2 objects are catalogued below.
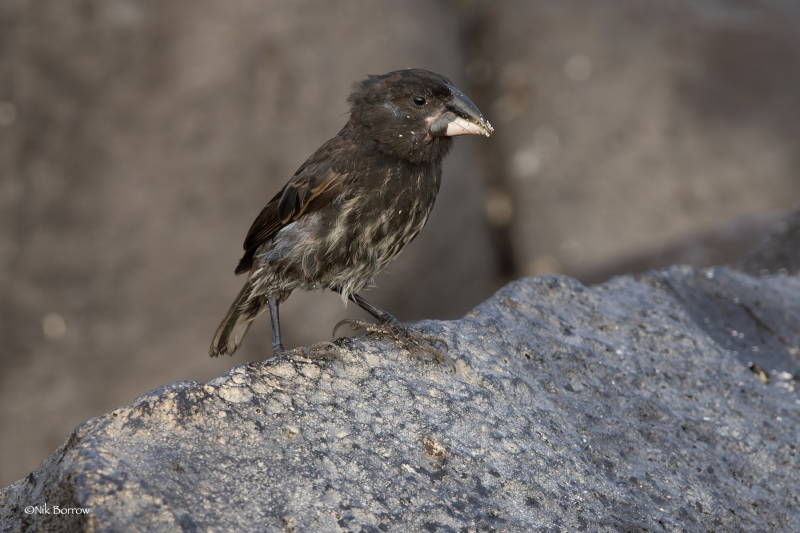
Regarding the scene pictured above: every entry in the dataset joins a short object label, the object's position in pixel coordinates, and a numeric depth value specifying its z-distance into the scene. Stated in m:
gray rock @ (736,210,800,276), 9.31
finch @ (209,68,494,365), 6.62
